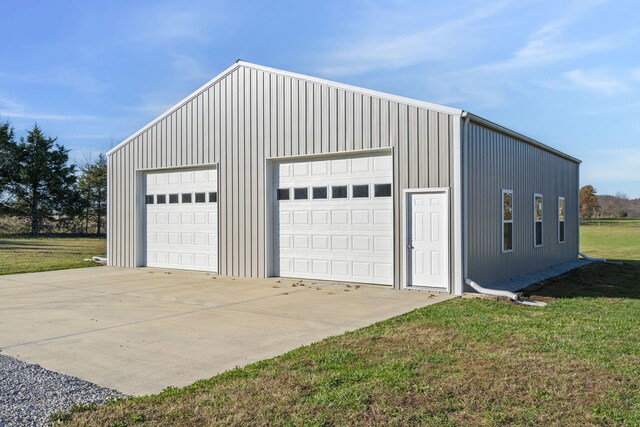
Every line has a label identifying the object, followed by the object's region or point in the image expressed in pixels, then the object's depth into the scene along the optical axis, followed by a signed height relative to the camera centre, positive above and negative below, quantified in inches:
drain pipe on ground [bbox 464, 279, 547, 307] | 333.8 -58.3
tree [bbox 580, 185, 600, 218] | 2556.6 +45.4
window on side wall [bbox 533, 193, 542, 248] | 531.2 -8.8
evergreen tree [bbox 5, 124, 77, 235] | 1334.9 +93.9
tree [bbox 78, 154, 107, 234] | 1418.6 +74.9
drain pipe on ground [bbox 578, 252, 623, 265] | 657.3 -66.1
